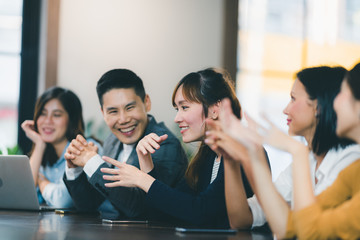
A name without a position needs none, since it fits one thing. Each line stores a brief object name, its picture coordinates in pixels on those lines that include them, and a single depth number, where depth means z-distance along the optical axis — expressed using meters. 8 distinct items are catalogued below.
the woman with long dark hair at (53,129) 3.37
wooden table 2.06
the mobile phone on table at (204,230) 2.15
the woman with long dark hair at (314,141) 2.20
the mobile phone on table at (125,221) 2.35
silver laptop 2.69
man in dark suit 2.58
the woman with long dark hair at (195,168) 2.32
